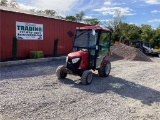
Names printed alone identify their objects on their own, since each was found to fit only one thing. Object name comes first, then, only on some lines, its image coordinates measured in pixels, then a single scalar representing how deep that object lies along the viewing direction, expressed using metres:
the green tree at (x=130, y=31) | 25.13
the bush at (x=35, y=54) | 7.89
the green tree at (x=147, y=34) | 26.21
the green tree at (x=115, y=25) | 26.71
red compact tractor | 4.80
